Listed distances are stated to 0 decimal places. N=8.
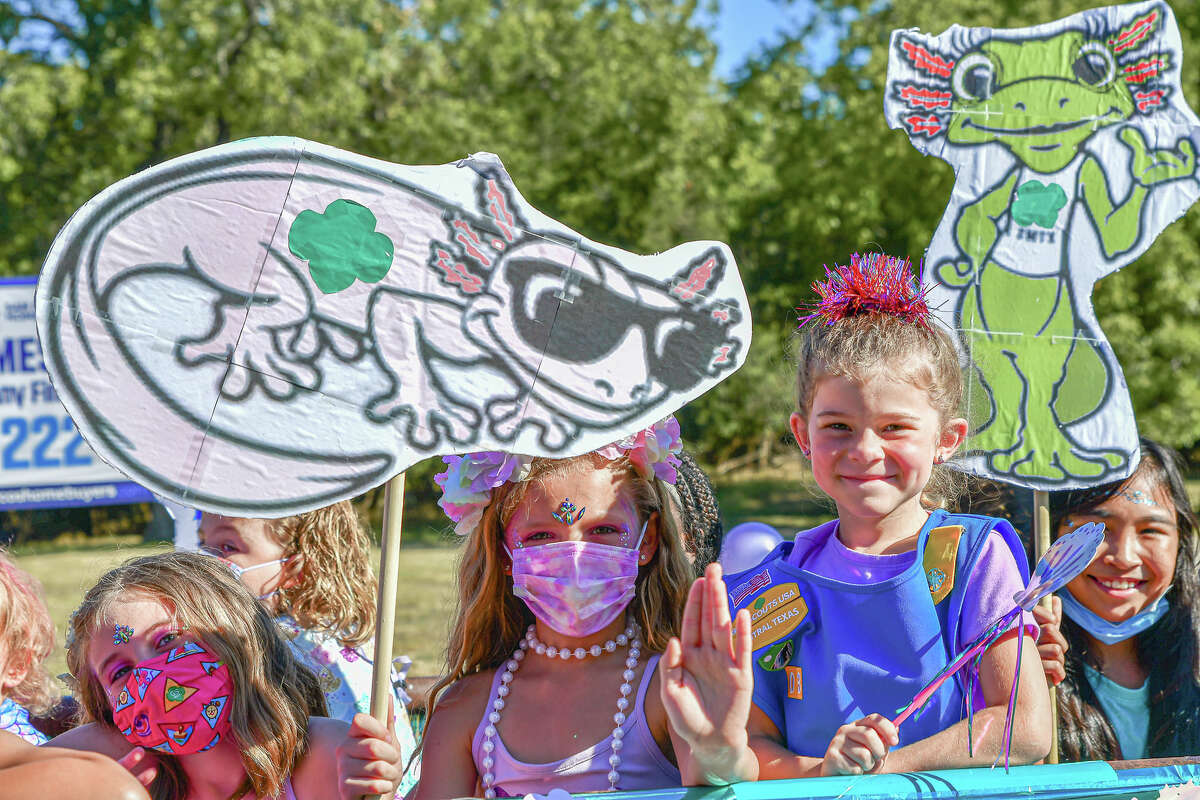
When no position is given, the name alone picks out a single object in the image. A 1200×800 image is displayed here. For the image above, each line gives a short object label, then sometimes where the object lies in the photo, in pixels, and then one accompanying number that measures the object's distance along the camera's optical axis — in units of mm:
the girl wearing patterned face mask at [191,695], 2295
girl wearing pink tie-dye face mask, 2445
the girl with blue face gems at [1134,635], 3162
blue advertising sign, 9445
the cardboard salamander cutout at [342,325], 2150
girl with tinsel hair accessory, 2199
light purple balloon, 4020
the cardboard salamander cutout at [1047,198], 3242
